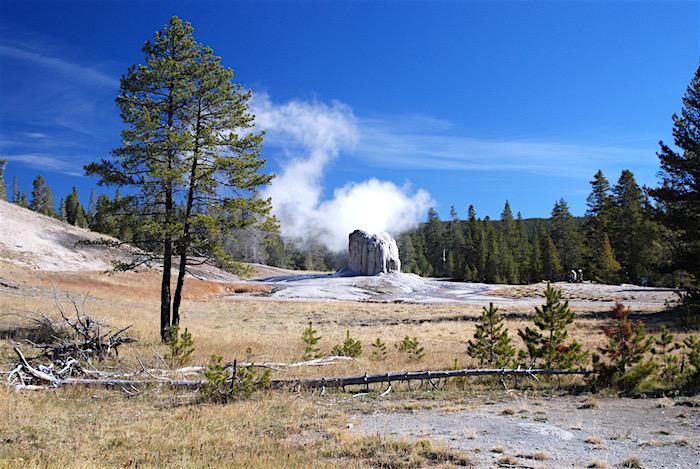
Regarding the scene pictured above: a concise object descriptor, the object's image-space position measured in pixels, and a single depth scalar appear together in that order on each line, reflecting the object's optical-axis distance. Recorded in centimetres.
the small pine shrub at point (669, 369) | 1170
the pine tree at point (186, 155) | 1697
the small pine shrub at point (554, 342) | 1289
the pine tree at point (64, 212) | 11382
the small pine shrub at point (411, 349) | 1655
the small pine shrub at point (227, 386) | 1059
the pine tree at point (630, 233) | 6006
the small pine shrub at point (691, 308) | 2406
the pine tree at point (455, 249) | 9222
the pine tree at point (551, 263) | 7331
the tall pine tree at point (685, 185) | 2538
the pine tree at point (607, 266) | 6041
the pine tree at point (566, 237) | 7406
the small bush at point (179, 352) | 1440
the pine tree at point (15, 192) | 13288
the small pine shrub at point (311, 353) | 1583
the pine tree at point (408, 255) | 10844
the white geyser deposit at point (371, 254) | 6631
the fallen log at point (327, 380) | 1151
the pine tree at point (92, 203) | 13138
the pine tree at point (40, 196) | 11388
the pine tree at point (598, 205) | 6800
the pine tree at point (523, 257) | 8012
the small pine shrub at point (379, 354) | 1719
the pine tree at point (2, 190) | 9979
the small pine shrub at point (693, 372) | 1125
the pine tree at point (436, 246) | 11315
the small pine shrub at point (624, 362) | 1144
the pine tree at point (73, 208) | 11127
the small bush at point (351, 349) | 1686
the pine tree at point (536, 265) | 7644
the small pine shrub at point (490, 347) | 1405
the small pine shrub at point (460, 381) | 1266
